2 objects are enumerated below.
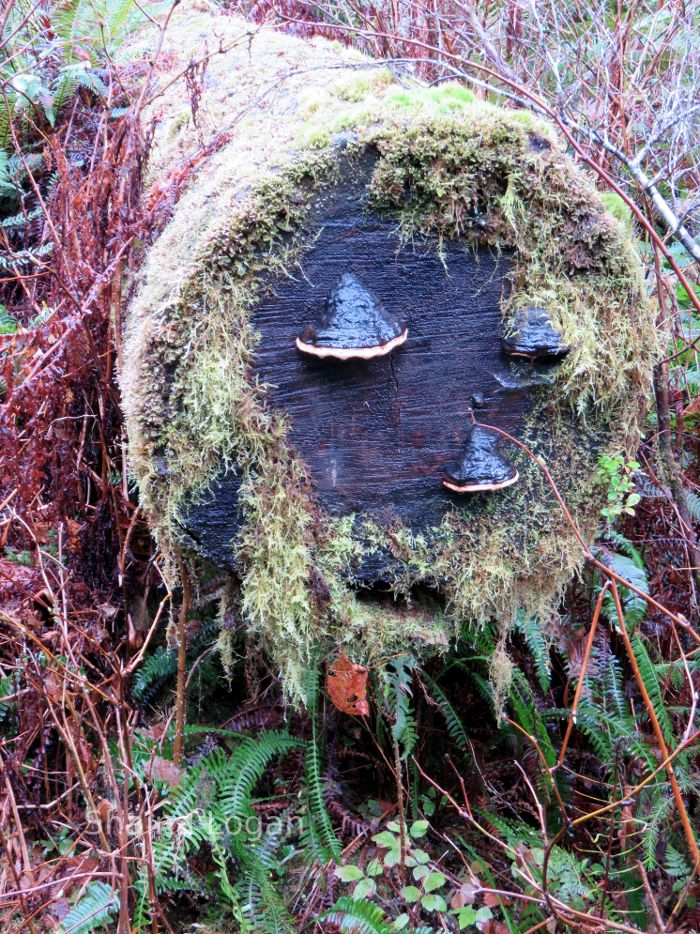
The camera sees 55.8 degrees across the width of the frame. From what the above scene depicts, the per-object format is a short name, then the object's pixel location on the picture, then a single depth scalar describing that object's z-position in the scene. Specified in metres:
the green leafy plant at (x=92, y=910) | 2.14
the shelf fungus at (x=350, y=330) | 2.02
